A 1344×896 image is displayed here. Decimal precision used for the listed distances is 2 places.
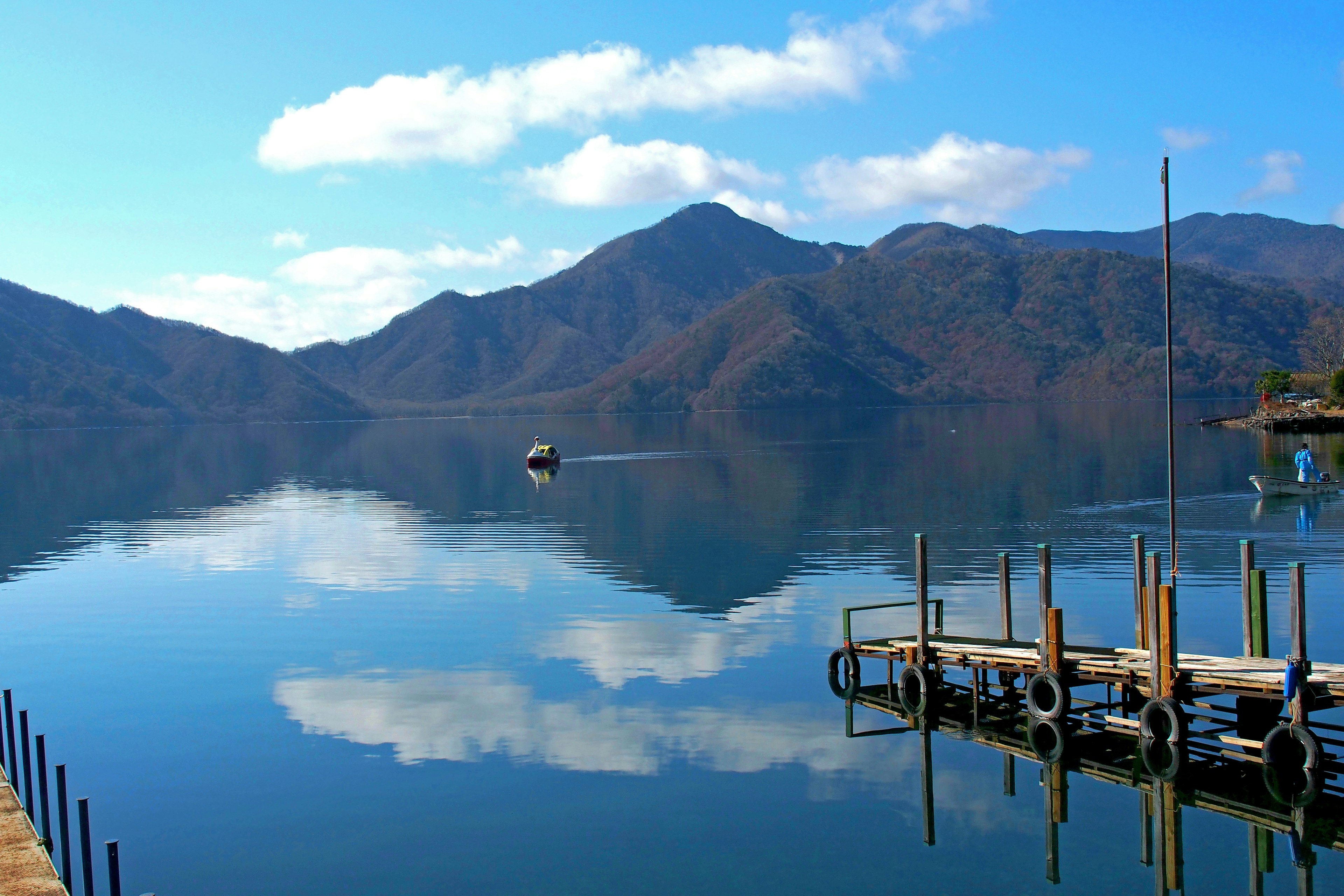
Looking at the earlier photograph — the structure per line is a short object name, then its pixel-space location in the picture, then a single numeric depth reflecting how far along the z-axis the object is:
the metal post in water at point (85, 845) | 14.66
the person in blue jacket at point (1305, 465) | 62.47
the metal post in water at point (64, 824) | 15.95
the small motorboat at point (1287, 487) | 62.03
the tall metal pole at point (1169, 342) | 26.45
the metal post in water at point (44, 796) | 17.47
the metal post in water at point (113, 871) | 13.70
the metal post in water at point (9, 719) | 19.48
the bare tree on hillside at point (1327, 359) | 163.15
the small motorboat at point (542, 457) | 106.25
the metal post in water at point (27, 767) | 18.75
